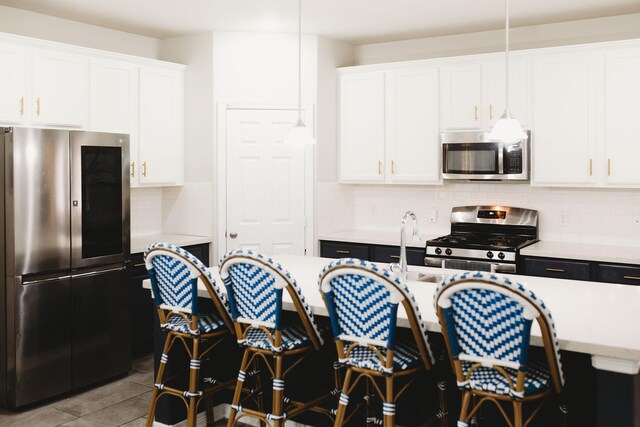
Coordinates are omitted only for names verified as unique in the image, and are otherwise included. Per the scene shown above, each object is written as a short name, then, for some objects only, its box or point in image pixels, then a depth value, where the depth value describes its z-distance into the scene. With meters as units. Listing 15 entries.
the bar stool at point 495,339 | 2.23
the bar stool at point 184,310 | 3.09
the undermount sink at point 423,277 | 3.61
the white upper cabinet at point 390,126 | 5.43
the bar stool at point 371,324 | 2.51
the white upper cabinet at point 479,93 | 5.01
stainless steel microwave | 5.02
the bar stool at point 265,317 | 2.83
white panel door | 5.51
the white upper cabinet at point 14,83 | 4.27
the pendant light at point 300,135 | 3.63
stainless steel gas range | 4.74
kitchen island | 2.28
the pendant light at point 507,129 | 2.96
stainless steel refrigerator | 3.93
